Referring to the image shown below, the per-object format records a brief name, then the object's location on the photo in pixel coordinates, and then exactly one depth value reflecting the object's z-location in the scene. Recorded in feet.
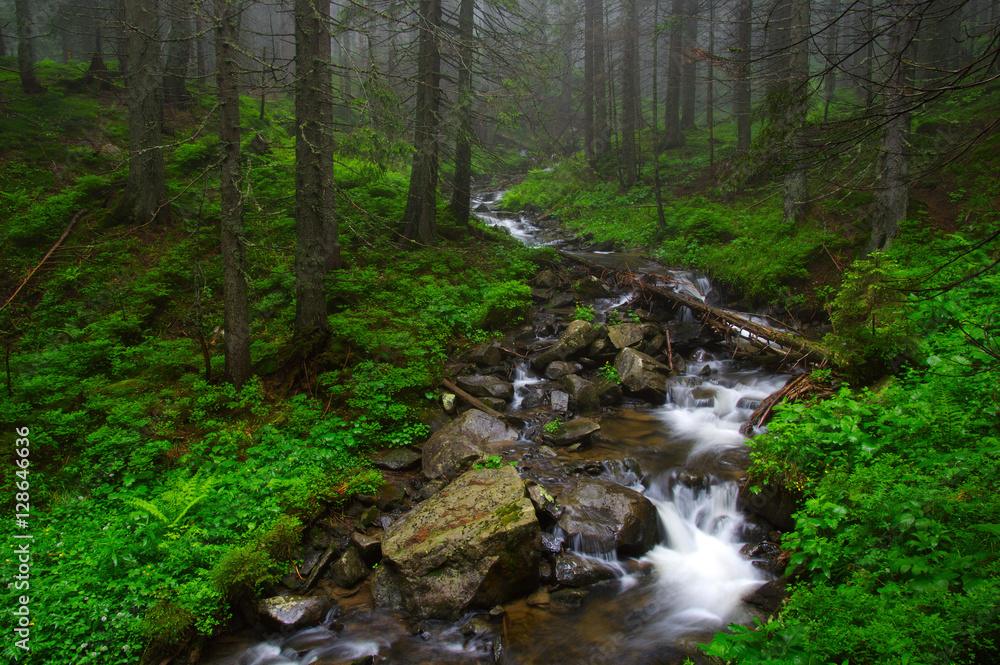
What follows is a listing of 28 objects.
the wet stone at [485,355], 30.42
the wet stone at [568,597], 15.86
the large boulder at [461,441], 21.05
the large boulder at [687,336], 32.86
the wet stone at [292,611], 14.62
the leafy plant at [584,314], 35.09
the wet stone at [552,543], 17.34
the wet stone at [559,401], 27.48
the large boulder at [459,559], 15.17
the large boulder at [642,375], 28.40
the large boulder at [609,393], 28.30
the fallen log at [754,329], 26.50
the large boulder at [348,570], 16.12
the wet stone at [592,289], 40.40
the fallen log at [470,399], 25.53
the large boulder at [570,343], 31.27
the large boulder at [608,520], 17.74
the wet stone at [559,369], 30.40
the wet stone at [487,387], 27.43
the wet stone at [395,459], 21.20
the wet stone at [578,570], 16.60
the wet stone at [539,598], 15.74
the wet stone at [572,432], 23.93
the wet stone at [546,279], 42.04
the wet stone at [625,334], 32.17
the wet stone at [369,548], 16.78
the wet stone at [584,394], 27.74
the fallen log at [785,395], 22.75
